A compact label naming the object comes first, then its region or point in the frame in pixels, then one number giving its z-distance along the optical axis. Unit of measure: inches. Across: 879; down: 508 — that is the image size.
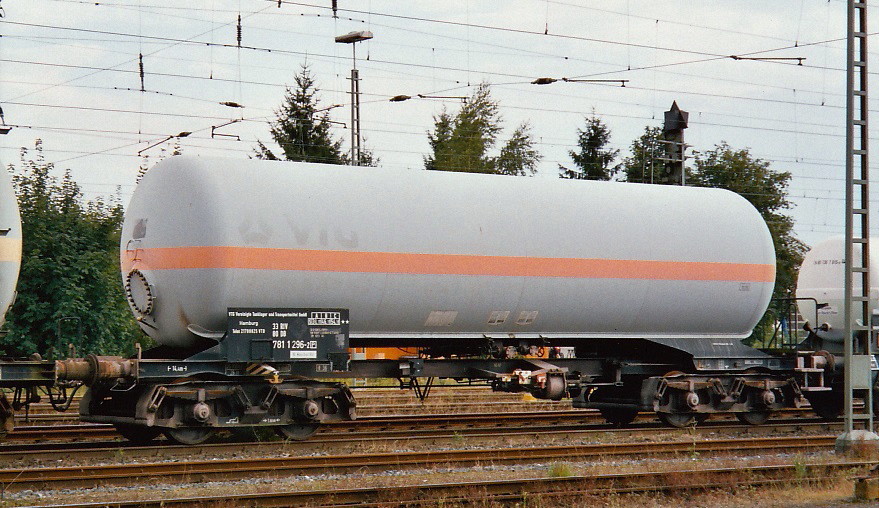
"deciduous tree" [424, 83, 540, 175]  2226.9
